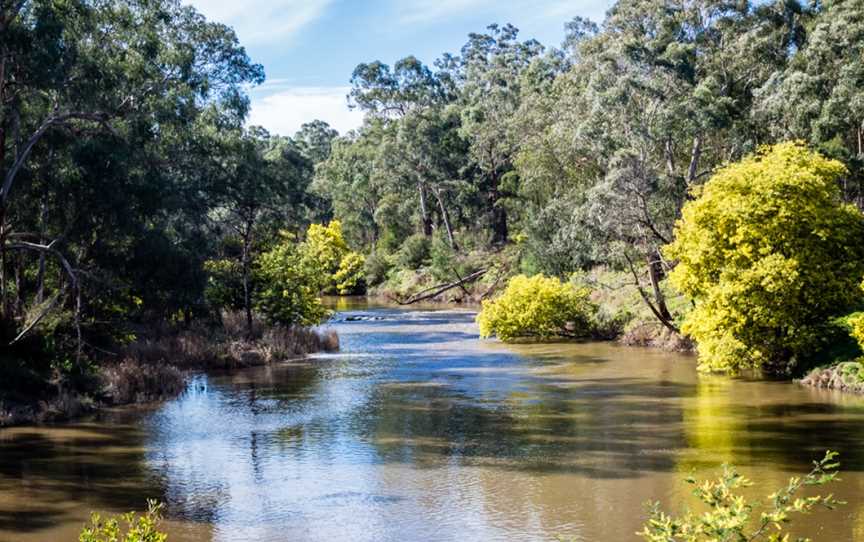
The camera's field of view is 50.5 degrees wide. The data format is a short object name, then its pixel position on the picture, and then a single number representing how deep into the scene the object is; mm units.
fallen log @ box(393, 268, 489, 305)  62750
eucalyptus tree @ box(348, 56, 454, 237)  78438
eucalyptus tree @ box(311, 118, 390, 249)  77625
